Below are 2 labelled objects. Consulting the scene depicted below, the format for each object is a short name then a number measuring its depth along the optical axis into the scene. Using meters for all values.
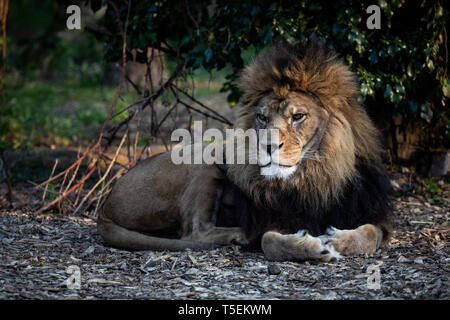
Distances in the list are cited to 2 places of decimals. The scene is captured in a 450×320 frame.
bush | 9.70
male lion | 7.58
